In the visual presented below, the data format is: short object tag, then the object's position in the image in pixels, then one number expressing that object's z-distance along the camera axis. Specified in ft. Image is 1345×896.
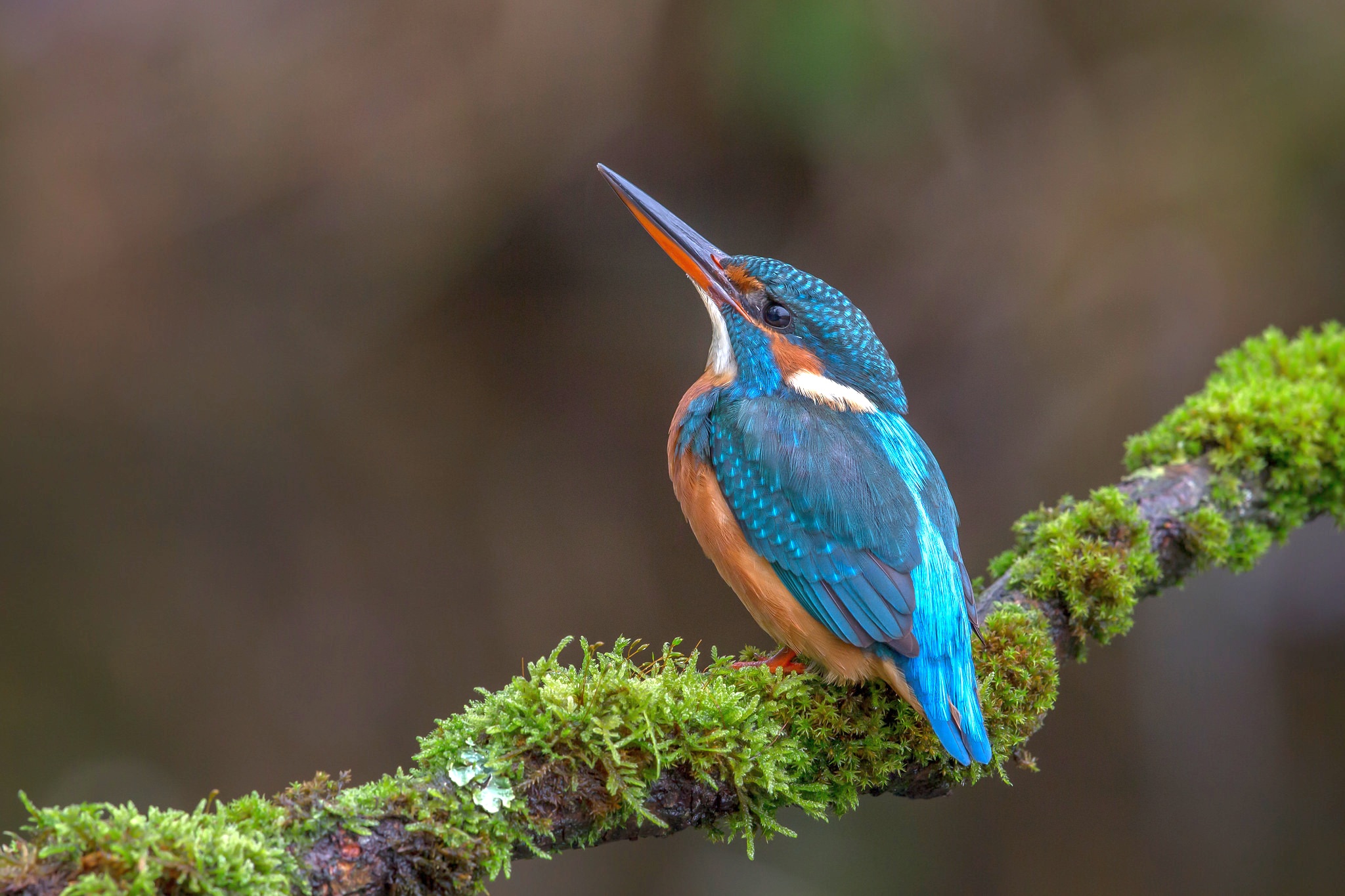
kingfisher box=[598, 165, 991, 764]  14.43
